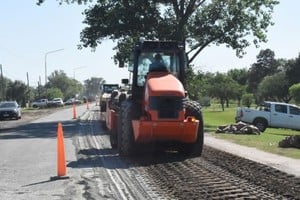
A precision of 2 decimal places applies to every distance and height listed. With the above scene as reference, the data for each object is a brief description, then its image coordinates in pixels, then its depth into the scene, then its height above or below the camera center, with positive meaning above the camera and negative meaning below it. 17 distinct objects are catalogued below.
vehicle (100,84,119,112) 48.41 +0.99
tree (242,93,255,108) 104.88 -0.68
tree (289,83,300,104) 80.50 +0.29
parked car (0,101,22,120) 47.91 -0.91
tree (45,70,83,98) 194.46 +2.20
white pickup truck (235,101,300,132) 34.59 -1.24
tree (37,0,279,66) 37.97 +4.96
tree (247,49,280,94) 151.25 +7.40
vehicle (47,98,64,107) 89.88 -0.51
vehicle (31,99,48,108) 92.85 -0.63
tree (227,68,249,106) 157.15 +5.57
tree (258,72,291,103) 110.56 +1.07
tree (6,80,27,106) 129.50 +1.94
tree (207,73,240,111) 112.62 +1.48
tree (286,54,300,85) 105.59 +4.15
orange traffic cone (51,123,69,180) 12.77 -1.37
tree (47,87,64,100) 142.77 +1.51
